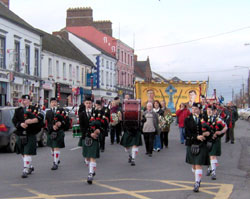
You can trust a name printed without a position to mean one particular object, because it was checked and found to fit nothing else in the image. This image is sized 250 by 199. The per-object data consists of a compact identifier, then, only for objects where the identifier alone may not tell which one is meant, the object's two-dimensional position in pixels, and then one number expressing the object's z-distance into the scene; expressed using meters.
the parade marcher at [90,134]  9.52
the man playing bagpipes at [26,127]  10.30
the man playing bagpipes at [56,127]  11.51
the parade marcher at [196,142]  8.59
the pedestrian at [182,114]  18.39
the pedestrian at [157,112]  16.25
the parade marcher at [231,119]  19.73
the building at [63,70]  41.78
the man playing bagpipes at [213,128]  9.14
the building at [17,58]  32.22
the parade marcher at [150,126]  14.48
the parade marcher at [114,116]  17.70
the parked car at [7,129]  15.00
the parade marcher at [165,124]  16.80
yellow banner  24.23
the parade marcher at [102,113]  9.78
